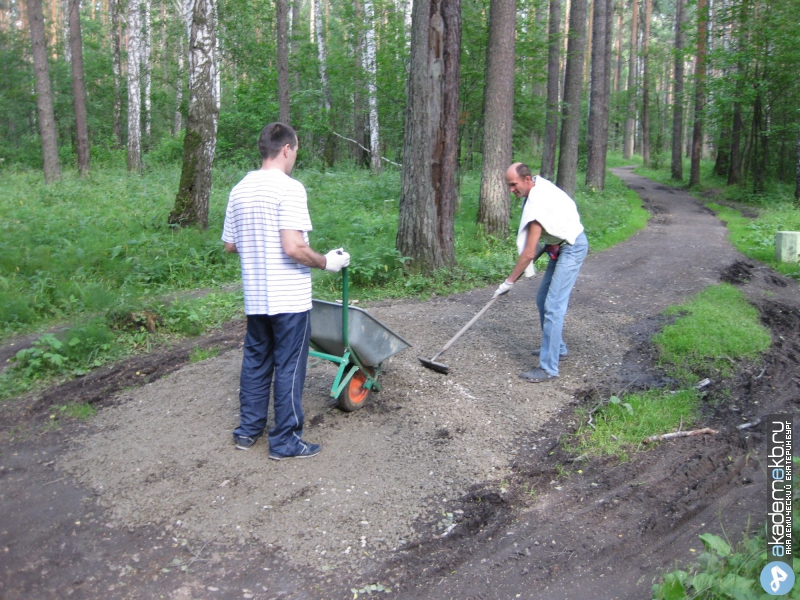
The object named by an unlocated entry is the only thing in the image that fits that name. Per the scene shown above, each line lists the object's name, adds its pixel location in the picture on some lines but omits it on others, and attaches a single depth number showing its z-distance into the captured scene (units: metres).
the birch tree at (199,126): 10.70
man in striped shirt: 3.93
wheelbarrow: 4.54
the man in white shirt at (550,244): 5.41
